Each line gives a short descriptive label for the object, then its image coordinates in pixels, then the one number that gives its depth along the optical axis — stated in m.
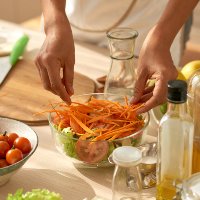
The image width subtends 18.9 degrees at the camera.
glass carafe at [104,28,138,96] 1.44
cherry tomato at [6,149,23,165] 1.22
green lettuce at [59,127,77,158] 1.23
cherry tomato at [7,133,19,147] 1.29
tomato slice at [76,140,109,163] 1.21
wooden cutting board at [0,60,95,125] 1.51
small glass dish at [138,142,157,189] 1.21
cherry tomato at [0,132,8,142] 1.28
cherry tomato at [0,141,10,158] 1.25
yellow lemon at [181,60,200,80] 1.50
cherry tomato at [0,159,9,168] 1.22
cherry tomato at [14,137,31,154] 1.26
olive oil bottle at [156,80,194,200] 1.06
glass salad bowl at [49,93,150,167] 1.22
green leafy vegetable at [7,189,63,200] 1.08
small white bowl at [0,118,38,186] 1.18
